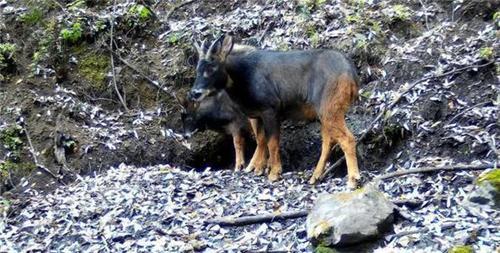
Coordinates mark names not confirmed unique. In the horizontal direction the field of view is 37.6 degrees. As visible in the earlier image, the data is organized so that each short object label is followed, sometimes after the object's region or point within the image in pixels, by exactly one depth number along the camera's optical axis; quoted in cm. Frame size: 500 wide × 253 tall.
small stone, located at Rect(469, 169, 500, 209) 655
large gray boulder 632
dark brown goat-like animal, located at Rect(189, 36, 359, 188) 857
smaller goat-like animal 1034
